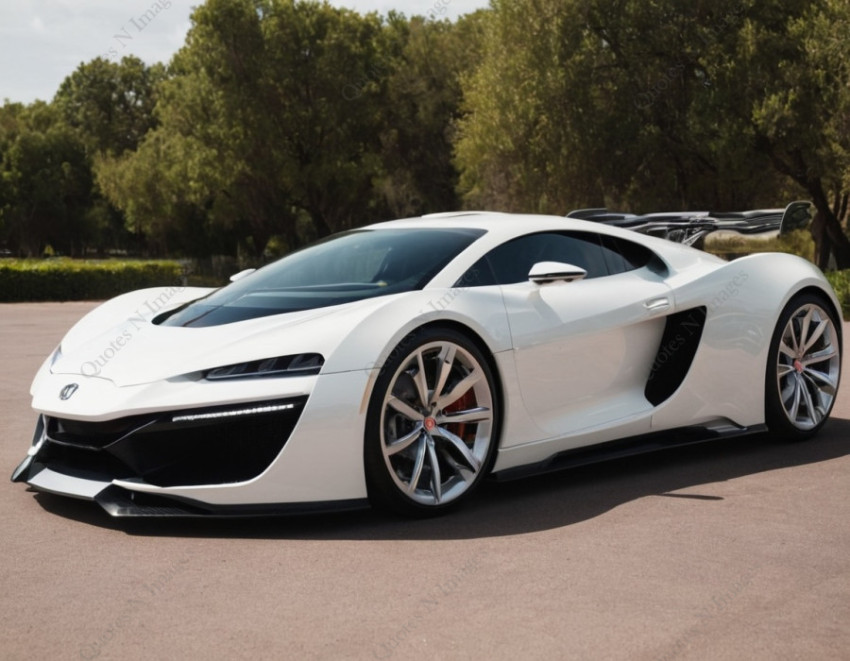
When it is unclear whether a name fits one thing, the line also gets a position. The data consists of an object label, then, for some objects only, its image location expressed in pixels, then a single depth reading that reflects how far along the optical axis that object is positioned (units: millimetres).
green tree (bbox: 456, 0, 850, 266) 27938
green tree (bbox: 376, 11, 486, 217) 45062
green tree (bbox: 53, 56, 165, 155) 71688
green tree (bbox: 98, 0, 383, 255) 43000
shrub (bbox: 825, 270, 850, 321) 17188
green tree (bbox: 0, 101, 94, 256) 68000
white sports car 4422
